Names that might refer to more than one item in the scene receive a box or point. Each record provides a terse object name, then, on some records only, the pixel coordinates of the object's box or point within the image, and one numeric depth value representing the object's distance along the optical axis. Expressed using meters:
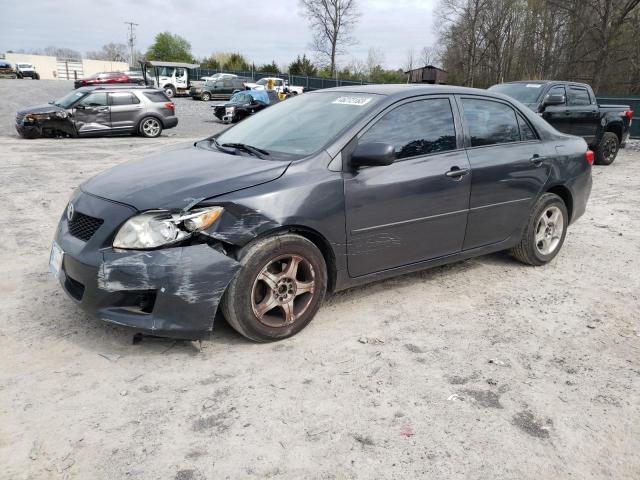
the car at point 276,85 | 33.02
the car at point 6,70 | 53.47
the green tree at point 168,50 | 88.38
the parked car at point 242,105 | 21.12
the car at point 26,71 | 54.68
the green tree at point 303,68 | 51.55
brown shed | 42.44
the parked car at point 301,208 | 2.99
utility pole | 96.81
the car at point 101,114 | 14.02
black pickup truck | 10.64
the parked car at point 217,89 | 33.69
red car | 30.19
